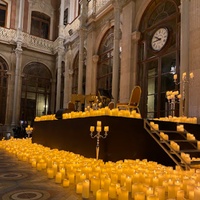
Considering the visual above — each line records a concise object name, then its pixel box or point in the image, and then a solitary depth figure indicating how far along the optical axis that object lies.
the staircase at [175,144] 3.90
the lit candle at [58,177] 3.07
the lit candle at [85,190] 2.43
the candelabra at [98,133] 4.21
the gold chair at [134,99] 7.15
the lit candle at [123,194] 2.27
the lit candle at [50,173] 3.33
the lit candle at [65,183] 2.87
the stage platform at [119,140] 4.36
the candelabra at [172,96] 6.41
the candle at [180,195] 2.20
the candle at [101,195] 2.21
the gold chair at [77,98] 10.88
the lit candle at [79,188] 2.58
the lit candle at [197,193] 2.10
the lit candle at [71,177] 3.04
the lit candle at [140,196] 2.04
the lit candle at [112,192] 2.46
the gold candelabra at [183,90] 6.53
